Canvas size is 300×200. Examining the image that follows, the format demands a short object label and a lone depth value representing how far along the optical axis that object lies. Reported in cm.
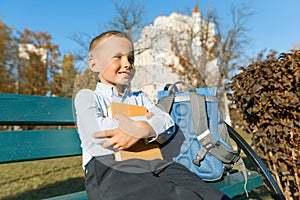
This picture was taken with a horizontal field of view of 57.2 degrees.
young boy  93
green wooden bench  121
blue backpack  138
